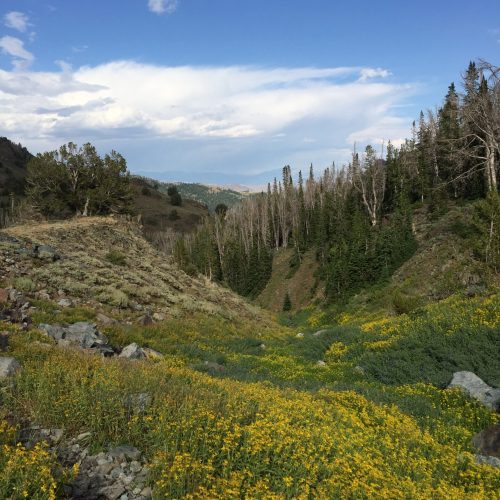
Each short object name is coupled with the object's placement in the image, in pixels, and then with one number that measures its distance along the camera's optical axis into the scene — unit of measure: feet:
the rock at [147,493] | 16.69
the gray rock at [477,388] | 32.63
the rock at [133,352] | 41.01
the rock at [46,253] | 70.03
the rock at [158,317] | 65.59
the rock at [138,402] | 21.63
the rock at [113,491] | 16.75
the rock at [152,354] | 43.06
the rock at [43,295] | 55.42
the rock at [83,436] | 19.77
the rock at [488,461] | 22.81
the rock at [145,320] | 60.18
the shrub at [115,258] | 91.07
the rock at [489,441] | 25.05
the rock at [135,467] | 18.08
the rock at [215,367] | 42.69
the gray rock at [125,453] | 18.72
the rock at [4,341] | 30.93
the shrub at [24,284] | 54.87
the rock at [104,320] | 53.98
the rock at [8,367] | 24.87
